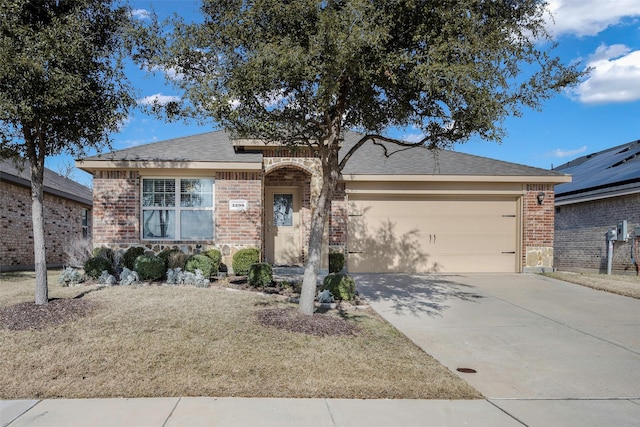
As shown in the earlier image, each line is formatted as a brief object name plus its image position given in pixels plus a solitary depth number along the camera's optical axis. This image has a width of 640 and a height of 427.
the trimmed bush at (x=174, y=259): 10.09
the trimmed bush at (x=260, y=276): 9.39
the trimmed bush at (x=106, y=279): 8.98
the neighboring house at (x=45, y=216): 13.34
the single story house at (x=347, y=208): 11.29
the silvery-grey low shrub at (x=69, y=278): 9.02
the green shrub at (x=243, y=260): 10.75
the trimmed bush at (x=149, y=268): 9.62
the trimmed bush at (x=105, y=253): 10.98
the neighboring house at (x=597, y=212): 13.94
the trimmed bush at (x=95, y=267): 9.56
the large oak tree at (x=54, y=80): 5.95
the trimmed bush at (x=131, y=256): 10.52
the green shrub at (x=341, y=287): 8.31
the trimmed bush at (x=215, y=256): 10.69
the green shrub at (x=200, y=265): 9.82
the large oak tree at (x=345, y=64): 5.34
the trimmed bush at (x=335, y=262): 11.94
